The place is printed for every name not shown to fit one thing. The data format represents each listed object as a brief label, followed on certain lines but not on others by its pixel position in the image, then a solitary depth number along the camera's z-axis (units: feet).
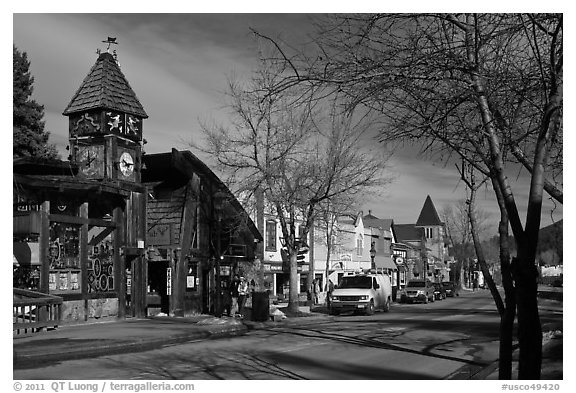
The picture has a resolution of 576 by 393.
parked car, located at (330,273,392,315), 103.30
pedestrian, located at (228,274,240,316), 90.05
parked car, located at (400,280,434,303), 153.69
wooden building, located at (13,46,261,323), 67.21
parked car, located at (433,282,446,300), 168.13
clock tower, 70.79
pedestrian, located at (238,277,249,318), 89.10
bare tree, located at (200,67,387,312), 84.58
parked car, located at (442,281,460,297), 183.38
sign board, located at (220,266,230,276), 98.24
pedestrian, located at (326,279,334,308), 108.78
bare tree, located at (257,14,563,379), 21.68
